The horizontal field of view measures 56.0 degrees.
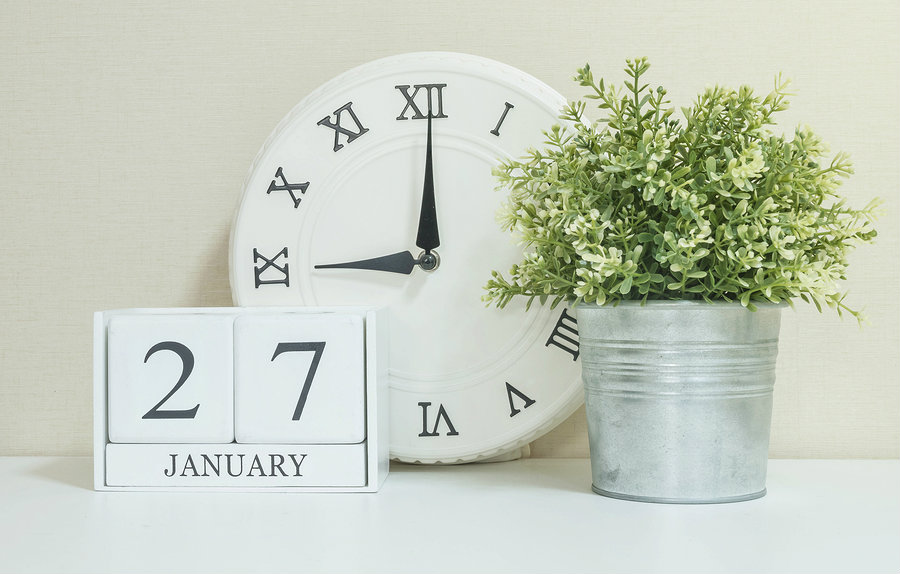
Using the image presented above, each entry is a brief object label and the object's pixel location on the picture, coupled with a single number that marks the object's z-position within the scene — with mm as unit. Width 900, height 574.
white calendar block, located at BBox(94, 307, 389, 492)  961
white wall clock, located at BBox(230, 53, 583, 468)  1092
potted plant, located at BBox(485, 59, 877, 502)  858
